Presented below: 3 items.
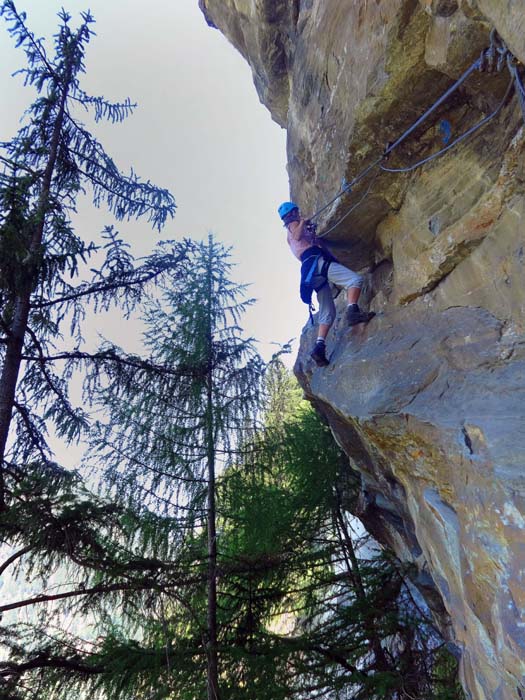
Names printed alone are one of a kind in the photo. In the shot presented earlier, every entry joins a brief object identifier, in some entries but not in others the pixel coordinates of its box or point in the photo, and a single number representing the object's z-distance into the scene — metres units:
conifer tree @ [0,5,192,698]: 4.25
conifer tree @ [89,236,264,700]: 5.94
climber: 5.73
